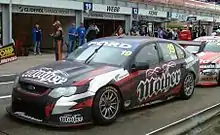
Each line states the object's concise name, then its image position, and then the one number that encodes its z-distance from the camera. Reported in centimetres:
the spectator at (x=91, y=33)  2207
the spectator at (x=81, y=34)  2126
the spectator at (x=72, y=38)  2105
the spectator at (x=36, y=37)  2054
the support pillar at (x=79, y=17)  2442
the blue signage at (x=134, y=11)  2930
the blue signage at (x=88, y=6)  2428
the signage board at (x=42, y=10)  2047
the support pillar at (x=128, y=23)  2927
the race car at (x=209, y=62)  1119
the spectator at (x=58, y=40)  1608
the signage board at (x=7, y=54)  1606
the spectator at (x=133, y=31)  2522
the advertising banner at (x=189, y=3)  3425
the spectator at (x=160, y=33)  2928
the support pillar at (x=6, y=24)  1961
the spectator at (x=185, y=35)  2546
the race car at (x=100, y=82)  607
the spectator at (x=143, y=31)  3041
